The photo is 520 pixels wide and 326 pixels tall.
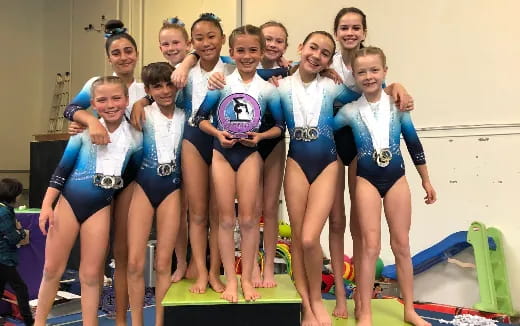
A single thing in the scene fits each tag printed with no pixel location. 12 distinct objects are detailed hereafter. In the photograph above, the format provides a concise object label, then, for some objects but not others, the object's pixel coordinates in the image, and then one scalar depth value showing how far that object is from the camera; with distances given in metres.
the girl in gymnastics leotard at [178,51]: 3.51
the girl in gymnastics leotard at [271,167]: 3.35
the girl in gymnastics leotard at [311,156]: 3.08
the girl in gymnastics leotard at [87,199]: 2.97
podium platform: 2.99
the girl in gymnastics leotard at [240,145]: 3.05
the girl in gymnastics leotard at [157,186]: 3.12
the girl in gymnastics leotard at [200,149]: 3.22
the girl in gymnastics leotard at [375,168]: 3.13
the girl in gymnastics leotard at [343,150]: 3.35
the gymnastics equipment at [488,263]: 4.97
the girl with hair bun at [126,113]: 3.14
